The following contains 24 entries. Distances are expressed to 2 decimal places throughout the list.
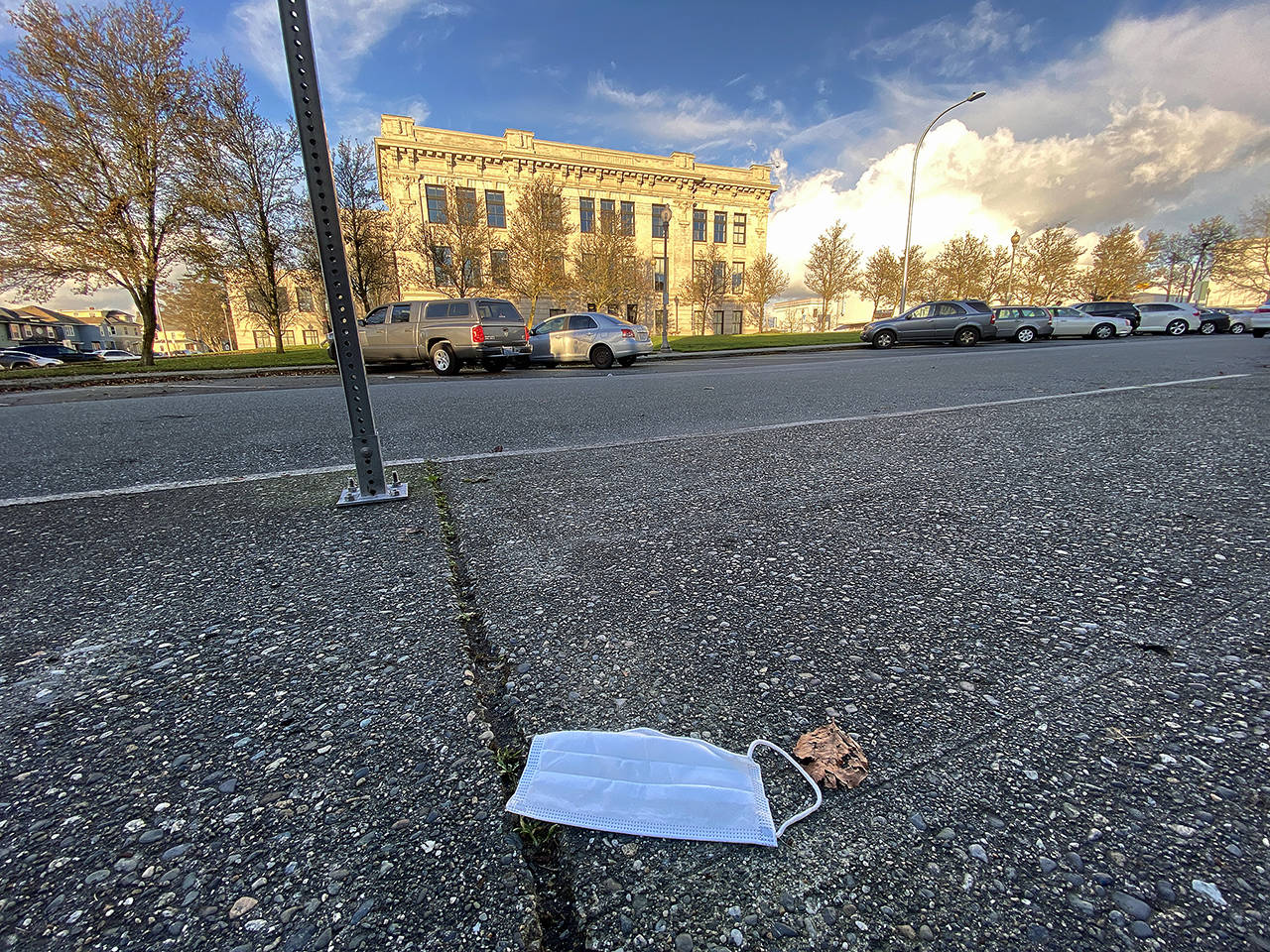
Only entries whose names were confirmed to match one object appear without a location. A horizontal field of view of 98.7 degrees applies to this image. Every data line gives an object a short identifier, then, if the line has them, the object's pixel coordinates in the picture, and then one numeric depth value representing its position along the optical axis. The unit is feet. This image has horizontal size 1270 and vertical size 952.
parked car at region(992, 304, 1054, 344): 70.38
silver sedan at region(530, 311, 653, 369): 46.32
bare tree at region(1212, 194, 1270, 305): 149.97
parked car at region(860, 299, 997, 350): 65.57
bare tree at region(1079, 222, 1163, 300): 145.79
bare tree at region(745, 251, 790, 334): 129.08
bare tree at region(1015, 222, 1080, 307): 144.36
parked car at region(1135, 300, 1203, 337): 92.48
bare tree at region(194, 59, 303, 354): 60.39
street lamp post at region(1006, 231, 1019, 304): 143.84
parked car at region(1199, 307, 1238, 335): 100.17
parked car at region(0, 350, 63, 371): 122.91
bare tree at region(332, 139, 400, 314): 73.05
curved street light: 67.29
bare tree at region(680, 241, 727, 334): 134.21
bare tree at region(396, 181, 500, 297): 92.58
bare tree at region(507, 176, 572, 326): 92.38
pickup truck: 41.96
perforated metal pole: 7.55
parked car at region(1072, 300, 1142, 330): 90.63
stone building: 123.85
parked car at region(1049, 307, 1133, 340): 82.43
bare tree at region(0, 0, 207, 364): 50.31
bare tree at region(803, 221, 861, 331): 120.57
